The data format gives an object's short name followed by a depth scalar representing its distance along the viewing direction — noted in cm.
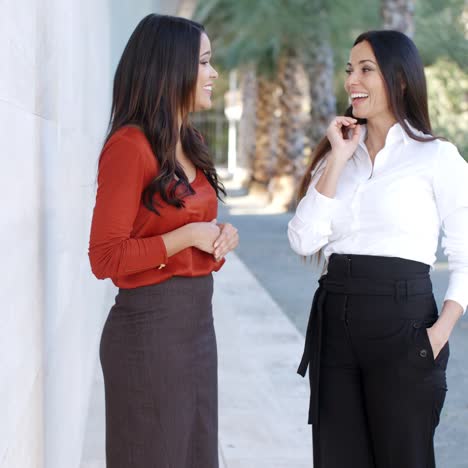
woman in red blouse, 248
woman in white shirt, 283
